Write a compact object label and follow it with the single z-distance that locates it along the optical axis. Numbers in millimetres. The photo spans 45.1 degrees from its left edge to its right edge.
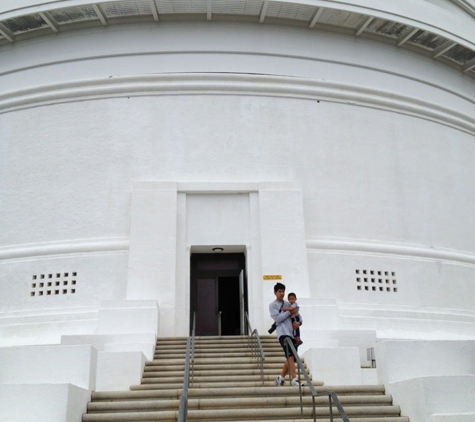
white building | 12617
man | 7891
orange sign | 12383
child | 8055
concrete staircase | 6965
